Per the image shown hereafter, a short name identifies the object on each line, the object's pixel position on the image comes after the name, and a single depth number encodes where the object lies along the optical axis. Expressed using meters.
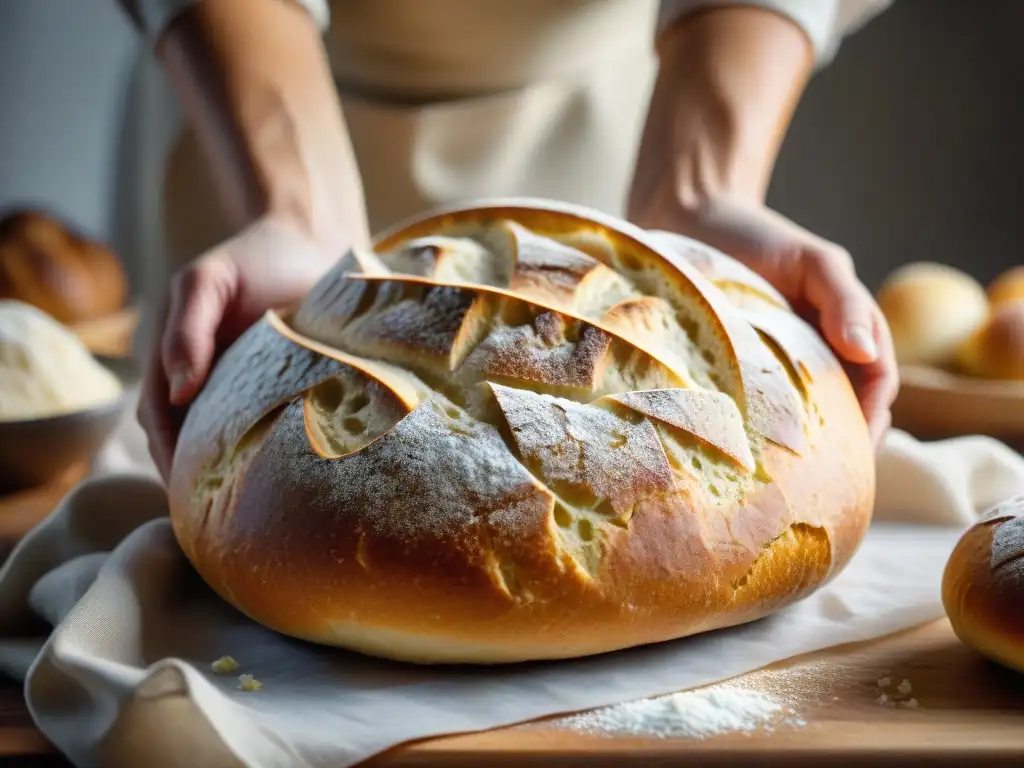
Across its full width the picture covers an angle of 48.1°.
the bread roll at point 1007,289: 2.03
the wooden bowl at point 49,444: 1.29
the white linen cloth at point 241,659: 0.71
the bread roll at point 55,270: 2.66
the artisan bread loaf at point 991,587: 0.82
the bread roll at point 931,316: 1.86
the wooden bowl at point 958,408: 1.62
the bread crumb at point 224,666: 0.84
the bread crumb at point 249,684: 0.80
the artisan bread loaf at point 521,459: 0.79
